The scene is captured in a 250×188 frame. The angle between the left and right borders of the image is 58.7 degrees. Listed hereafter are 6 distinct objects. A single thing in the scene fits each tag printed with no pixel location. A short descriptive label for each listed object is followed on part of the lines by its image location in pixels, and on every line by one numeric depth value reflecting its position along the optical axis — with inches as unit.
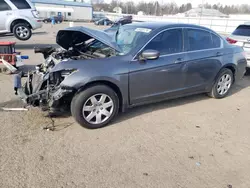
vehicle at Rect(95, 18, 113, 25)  1781.5
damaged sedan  135.6
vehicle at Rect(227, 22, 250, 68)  262.4
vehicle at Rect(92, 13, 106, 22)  2817.4
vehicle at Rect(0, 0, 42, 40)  392.2
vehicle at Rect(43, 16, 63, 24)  1767.5
